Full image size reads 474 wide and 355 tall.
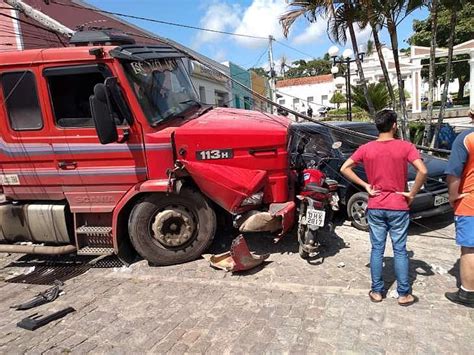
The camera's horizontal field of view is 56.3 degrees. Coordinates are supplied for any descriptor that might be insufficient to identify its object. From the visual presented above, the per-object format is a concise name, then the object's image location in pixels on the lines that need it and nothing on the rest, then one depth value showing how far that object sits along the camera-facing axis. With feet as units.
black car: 20.59
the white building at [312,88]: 199.52
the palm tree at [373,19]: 34.76
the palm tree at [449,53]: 37.40
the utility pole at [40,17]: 21.40
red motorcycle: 16.80
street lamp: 55.31
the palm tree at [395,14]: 35.24
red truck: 16.84
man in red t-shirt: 13.07
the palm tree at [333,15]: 36.91
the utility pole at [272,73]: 97.40
